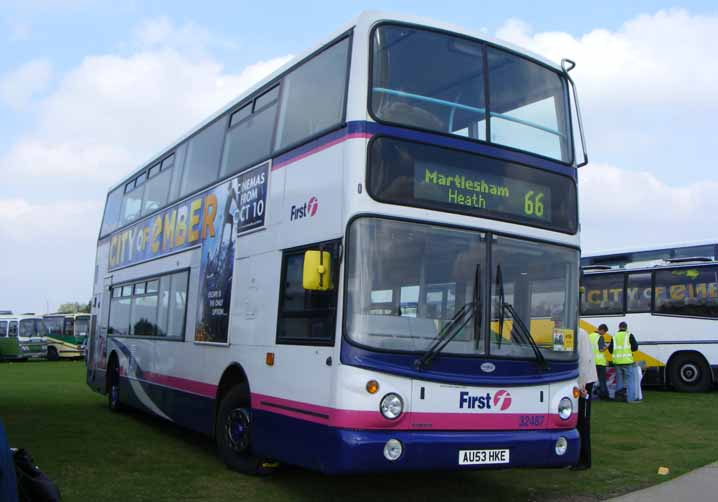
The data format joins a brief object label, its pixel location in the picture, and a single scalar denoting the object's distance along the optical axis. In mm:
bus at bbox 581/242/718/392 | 20641
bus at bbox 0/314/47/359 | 40281
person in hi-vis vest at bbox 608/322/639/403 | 18297
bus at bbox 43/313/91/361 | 42312
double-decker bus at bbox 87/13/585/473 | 6770
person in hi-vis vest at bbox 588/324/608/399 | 18969
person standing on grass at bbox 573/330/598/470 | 8844
